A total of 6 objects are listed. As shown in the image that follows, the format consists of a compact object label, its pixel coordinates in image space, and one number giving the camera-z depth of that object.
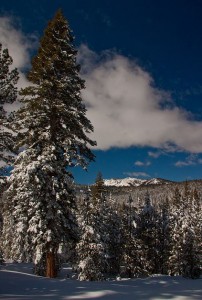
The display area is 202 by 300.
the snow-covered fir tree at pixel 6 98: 19.09
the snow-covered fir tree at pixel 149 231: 53.01
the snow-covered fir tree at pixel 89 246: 37.81
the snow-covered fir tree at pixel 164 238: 56.34
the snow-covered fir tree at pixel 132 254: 47.22
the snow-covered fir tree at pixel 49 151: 17.05
